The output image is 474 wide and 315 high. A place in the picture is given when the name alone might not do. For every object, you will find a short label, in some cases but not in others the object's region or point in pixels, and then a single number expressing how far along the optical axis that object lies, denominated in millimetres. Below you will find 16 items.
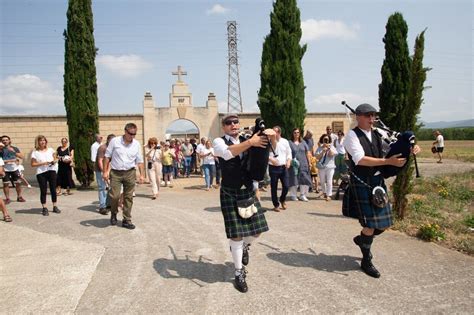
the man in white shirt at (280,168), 7895
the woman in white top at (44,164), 7641
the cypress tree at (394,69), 13828
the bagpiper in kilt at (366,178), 4141
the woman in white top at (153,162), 10555
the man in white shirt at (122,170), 6781
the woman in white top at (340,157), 10086
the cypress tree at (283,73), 14375
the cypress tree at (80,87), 13172
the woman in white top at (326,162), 9297
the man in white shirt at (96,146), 9859
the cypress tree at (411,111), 6328
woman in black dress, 10688
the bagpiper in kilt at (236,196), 3889
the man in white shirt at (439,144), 20766
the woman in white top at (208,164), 11898
